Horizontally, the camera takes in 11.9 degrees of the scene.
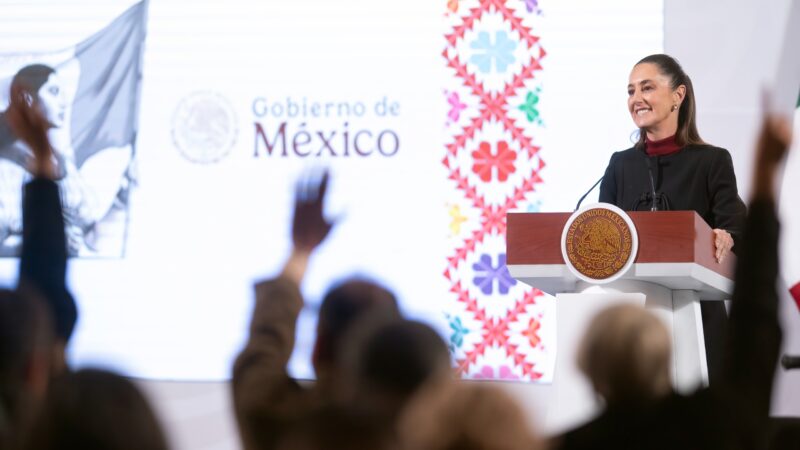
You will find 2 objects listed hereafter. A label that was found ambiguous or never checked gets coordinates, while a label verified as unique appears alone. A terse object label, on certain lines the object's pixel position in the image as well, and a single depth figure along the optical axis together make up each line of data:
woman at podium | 10.56
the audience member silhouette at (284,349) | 8.56
